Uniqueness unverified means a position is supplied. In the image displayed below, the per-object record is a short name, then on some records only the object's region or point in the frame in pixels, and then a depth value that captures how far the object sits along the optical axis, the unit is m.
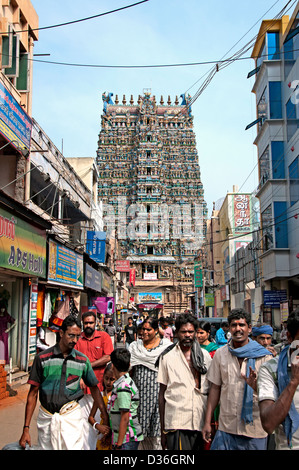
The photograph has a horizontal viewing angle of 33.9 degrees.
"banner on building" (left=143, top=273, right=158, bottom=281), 65.25
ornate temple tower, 67.69
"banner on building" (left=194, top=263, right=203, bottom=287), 44.62
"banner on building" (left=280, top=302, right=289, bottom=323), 18.26
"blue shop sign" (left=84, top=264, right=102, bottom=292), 19.00
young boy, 3.95
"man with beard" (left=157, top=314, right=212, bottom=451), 4.10
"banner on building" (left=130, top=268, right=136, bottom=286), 53.40
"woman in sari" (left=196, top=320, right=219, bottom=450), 5.87
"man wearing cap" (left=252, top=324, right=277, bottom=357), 5.68
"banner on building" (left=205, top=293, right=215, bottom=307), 45.48
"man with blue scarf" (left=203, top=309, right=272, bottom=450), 3.69
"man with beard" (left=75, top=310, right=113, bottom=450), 5.70
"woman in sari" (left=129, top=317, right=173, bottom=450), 4.84
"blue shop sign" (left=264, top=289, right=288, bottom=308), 22.08
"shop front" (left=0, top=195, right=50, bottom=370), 10.19
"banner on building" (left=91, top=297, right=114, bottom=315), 22.75
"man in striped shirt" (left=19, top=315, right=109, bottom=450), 3.88
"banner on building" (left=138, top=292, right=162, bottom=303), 63.78
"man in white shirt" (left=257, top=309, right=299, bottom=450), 2.74
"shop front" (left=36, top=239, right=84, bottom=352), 13.23
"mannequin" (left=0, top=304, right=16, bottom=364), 10.68
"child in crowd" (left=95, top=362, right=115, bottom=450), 4.88
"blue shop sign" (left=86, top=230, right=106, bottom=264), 22.70
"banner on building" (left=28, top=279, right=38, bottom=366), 11.78
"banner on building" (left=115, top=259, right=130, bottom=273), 36.09
